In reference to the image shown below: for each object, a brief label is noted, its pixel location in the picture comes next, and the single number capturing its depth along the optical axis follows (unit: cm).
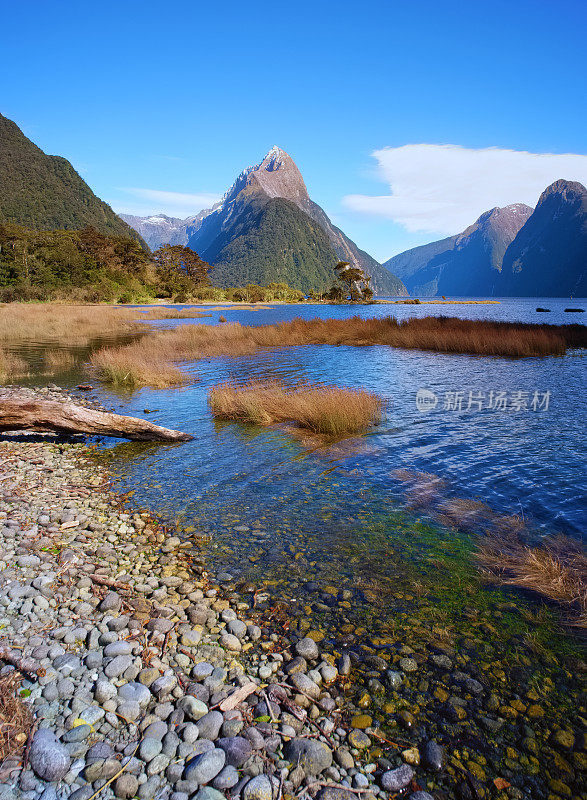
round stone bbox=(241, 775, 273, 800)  278
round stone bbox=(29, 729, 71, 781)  276
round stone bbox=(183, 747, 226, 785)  285
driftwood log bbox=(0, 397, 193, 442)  1059
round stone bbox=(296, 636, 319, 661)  420
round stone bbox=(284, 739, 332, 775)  303
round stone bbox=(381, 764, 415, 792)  296
